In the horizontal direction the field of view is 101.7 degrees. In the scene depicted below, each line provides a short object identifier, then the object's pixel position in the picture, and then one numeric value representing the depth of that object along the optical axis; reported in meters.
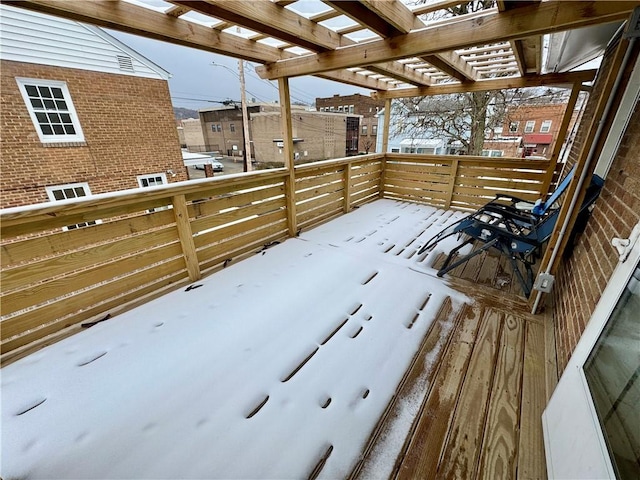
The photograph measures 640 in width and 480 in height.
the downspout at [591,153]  1.29
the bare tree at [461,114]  6.08
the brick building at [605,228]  1.22
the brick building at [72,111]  3.85
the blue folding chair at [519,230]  1.98
